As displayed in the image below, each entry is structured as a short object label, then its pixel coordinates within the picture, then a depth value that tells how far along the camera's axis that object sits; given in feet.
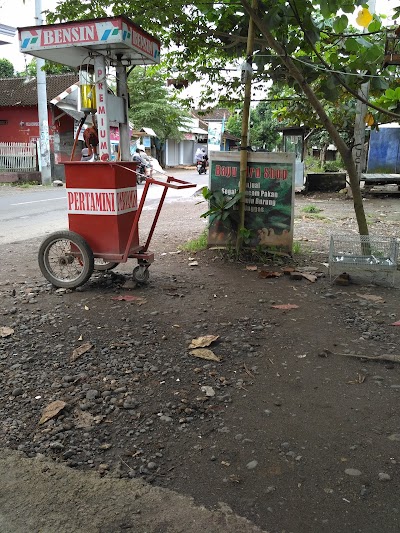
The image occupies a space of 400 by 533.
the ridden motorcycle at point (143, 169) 60.18
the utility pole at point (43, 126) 59.21
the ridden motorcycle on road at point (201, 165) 99.40
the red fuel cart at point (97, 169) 15.01
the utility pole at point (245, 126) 18.07
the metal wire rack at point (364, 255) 16.87
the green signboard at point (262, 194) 19.66
